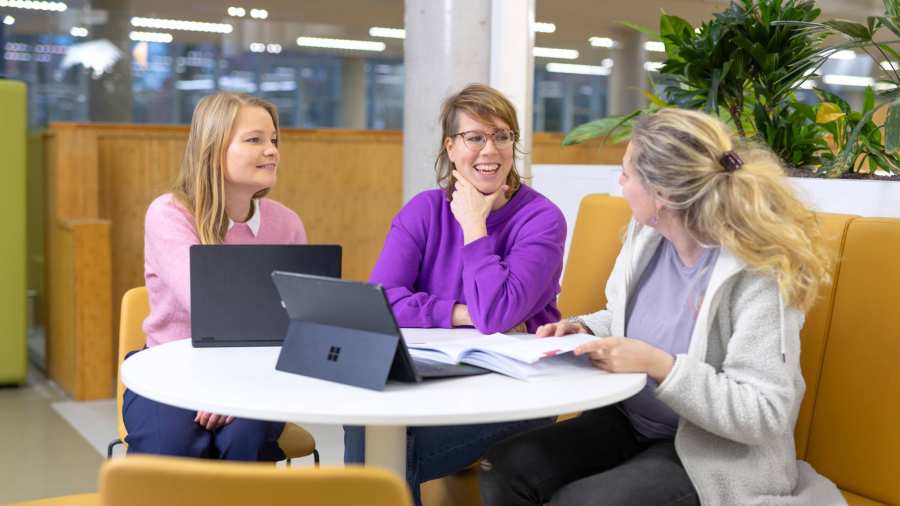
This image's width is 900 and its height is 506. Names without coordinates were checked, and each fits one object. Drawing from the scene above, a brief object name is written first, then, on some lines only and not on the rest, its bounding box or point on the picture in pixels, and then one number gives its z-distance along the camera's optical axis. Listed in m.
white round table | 1.48
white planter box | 2.54
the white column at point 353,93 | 10.45
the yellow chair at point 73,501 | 2.01
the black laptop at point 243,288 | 1.96
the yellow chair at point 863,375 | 2.09
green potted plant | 2.90
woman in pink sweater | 2.21
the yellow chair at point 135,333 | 2.51
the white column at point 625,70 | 9.91
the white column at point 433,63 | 4.11
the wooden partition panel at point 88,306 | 4.85
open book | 1.75
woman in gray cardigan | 1.76
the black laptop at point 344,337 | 1.62
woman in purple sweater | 2.24
